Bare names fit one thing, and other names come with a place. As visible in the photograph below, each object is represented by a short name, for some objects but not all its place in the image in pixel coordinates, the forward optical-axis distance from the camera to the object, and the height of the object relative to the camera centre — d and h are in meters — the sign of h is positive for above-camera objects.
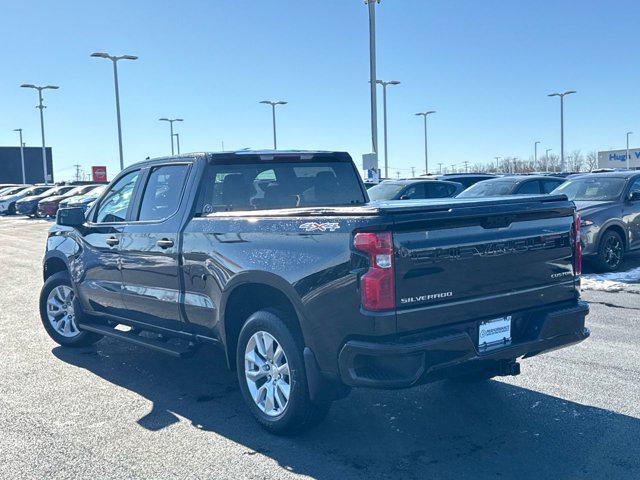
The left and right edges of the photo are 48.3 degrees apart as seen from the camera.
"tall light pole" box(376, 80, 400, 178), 39.97 +4.09
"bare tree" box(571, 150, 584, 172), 93.75 -0.03
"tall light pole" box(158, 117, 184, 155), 50.23 +4.01
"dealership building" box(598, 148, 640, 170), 71.25 +0.28
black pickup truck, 3.97 -0.67
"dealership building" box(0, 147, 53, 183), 89.50 +2.19
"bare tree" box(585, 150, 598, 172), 90.45 +0.15
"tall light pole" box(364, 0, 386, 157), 22.81 +3.53
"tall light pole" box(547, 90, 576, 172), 52.61 +3.79
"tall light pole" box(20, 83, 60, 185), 48.88 +6.26
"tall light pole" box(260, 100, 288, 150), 47.08 +4.31
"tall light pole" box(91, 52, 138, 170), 34.56 +5.29
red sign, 44.12 +0.41
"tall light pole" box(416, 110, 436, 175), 56.00 +2.88
